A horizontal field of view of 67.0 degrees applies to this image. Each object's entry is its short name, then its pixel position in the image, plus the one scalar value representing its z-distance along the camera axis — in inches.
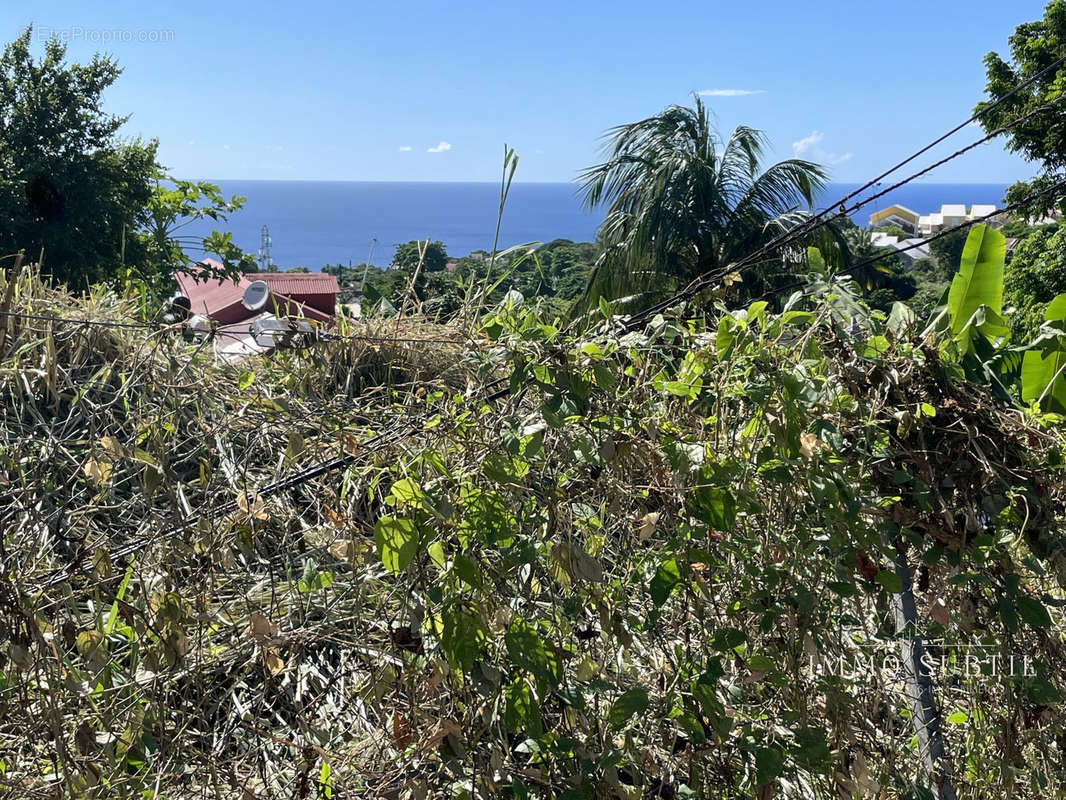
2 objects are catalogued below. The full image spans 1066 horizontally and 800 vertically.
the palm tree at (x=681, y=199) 430.9
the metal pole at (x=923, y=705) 63.0
